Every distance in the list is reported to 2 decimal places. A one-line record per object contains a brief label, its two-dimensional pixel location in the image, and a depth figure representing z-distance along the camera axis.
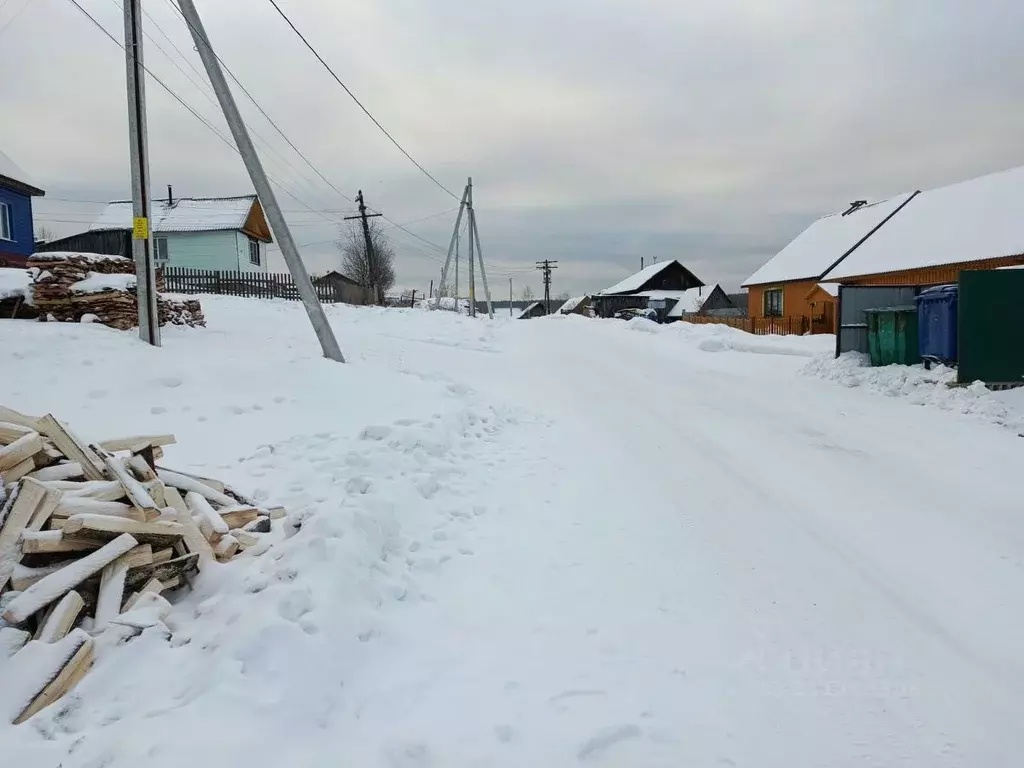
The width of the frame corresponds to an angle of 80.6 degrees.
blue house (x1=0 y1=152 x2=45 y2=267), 20.94
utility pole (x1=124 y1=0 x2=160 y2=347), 9.40
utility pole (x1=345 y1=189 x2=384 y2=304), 37.31
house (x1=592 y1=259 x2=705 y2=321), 61.47
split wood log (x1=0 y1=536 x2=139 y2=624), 2.81
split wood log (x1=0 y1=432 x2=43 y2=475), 3.36
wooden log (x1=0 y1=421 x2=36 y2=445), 3.56
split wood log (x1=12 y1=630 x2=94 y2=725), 2.57
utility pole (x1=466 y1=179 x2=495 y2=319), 35.62
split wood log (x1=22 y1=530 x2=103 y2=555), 2.98
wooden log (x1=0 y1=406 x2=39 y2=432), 3.79
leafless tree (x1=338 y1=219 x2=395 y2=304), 50.62
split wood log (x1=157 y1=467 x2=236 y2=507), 4.27
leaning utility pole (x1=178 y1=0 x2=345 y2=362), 9.13
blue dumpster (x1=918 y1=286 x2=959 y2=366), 9.52
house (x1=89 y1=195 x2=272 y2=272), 33.31
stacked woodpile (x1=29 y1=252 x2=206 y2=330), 10.02
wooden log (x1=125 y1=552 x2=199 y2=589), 3.27
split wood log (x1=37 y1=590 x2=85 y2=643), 2.79
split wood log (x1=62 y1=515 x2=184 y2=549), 3.10
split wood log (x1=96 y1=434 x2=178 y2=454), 4.20
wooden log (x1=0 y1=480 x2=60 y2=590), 2.96
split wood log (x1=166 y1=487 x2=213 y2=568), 3.60
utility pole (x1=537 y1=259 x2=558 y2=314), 80.50
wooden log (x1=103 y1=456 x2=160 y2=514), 3.54
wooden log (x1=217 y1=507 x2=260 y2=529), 4.13
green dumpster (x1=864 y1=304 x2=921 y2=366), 10.59
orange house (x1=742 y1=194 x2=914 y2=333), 26.77
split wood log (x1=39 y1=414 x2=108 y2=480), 3.71
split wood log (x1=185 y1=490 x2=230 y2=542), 3.83
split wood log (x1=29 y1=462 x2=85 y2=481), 3.52
